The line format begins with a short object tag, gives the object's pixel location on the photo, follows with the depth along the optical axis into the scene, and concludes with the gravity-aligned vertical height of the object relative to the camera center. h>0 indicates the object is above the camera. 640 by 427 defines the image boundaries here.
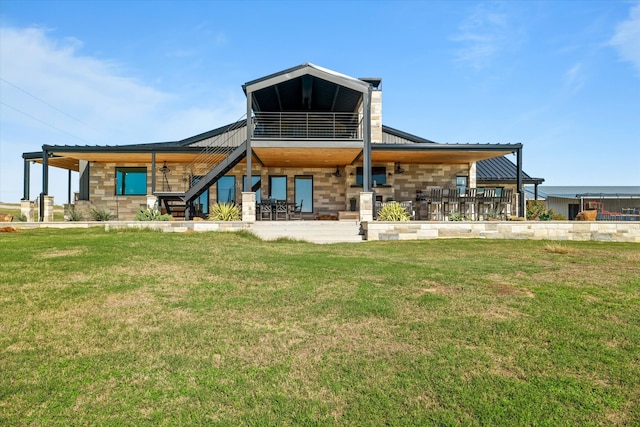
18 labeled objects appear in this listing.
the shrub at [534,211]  17.36 +0.06
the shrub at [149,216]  14.27 -0.18
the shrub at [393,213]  13.70 -0.04
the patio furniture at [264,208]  16.30 +0.13
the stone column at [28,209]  16.86 +0.05
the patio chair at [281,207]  16.36 +0.18
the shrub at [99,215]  15.73 -0.17
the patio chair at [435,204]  15.76 +0.31
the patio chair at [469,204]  15.54 +0.32
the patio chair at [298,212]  19.28 -0.03
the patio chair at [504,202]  15.55 +0.39
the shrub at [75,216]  15.85 -0.21
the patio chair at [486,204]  15.59 +0.32
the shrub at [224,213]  14.30 -0.07
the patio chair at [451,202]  15.61 +0.38
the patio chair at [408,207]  15.30 +0.18
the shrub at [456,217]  14.17 -0.17
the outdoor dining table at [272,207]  16.31 +0.17
